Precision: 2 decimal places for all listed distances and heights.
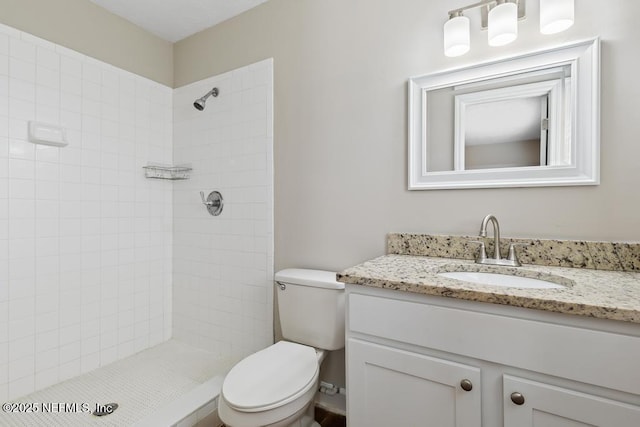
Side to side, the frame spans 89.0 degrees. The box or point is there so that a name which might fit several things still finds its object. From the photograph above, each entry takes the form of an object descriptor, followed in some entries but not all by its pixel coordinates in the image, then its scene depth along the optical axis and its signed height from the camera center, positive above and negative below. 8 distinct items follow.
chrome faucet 1.26 -0.16
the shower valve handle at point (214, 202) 2.16 +0.06
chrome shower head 2.11 +0.74
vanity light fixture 1.18 +0.74
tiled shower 1.70 -0.04
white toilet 1.16 -0.66
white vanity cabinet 0.77 -0.42
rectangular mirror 1.21 +0.37
